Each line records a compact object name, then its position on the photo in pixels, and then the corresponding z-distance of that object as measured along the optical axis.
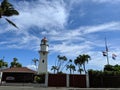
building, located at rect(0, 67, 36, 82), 20.03
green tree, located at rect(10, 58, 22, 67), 35.63
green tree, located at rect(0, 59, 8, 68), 29.85
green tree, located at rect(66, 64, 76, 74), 39.32
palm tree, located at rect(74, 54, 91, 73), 33.99
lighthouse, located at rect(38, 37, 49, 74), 22.07
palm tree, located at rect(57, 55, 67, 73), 39.34
